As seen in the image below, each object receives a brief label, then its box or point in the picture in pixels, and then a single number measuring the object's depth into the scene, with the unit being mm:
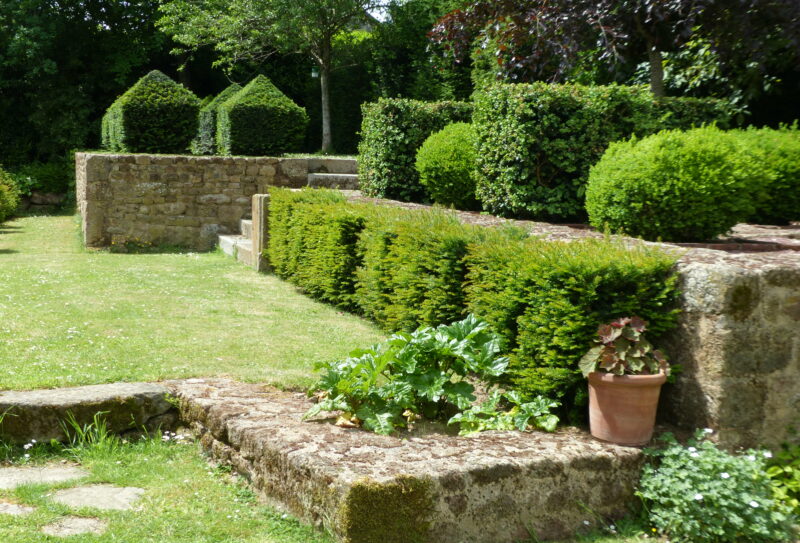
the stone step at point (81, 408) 3848
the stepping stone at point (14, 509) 3136
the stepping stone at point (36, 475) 3477
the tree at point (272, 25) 16359
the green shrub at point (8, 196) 13742
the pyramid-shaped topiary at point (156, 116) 11742
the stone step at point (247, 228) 10703
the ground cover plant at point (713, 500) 3125
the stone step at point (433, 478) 2936
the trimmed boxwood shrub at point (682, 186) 4605
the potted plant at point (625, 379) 3408
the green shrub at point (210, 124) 14320
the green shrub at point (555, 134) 6309
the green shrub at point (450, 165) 7602
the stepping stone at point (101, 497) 3268
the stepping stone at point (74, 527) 3000
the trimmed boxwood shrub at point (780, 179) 6234
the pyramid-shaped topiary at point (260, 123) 12062
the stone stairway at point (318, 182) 9969
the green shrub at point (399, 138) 8867
